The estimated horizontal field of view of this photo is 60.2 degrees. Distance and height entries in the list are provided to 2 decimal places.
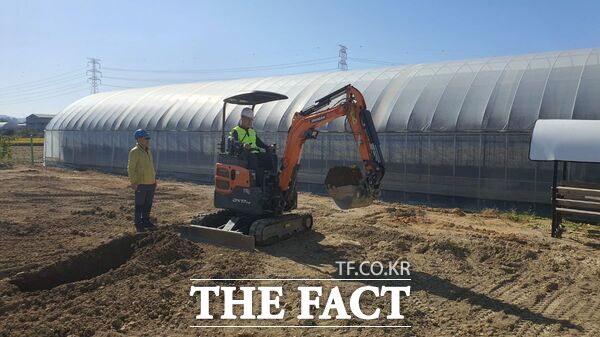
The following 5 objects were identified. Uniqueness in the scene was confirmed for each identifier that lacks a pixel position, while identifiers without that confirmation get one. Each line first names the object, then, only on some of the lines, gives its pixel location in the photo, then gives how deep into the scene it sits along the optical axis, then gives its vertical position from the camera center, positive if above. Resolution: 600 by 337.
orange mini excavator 8.65 -0.74
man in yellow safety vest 9.43 -0.10
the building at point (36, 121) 93.53 +2.76
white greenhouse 14.45 +0.66
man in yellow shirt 9.88 -0.76
